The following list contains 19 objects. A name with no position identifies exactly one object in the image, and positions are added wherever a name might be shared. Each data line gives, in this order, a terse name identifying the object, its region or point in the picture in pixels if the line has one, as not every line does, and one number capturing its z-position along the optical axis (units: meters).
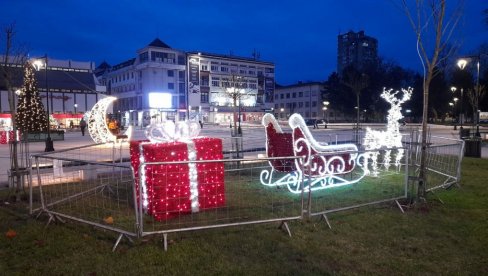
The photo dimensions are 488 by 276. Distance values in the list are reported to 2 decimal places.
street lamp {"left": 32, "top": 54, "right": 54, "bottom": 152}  19.92
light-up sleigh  8.41
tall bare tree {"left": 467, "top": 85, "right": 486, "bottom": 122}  52.12
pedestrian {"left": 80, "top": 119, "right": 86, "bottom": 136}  36.28
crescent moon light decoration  21.97
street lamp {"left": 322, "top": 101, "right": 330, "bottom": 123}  74.66
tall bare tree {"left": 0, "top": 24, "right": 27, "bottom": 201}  8.05
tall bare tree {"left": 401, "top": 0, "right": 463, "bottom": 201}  7.63
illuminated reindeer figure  11.49
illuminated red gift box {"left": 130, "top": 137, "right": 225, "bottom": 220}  6.43
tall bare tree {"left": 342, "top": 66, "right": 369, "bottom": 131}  64.05
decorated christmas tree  33.28
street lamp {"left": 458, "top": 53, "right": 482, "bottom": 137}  19.07
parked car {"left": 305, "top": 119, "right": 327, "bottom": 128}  58.26
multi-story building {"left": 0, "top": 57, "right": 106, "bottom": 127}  57.79
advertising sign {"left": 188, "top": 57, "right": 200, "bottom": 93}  74.44
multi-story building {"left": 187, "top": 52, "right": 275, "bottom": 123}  76.62
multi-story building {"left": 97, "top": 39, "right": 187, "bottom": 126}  69.88
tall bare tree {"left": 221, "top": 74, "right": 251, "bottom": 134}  77.54
